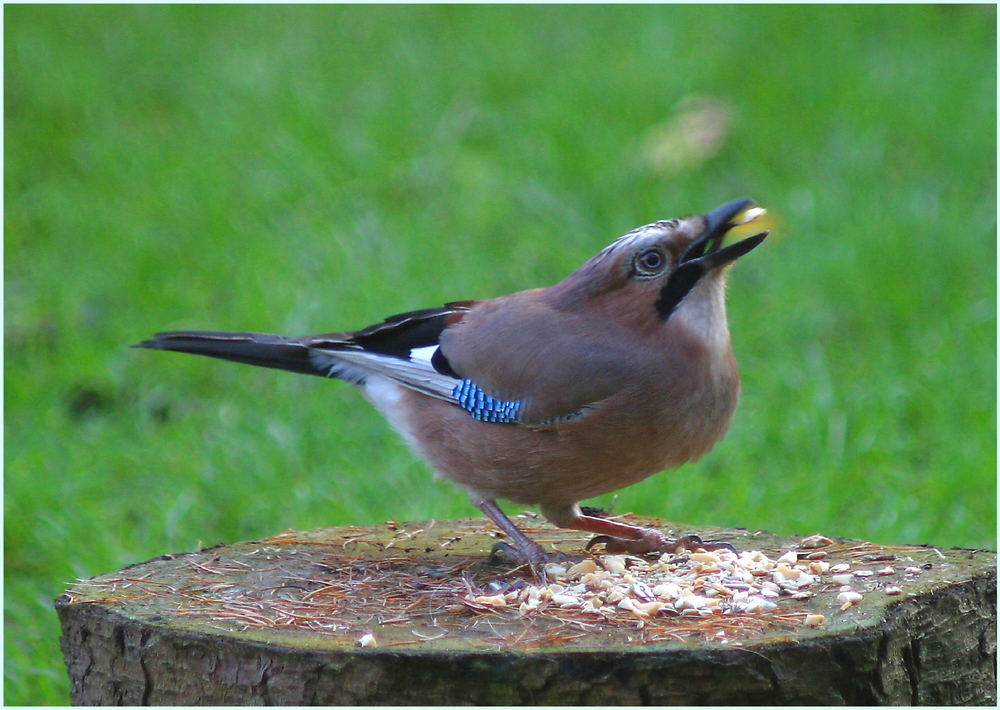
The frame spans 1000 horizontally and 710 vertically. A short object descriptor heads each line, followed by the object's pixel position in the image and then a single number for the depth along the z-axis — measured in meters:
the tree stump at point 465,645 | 5.83
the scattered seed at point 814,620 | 6.18
